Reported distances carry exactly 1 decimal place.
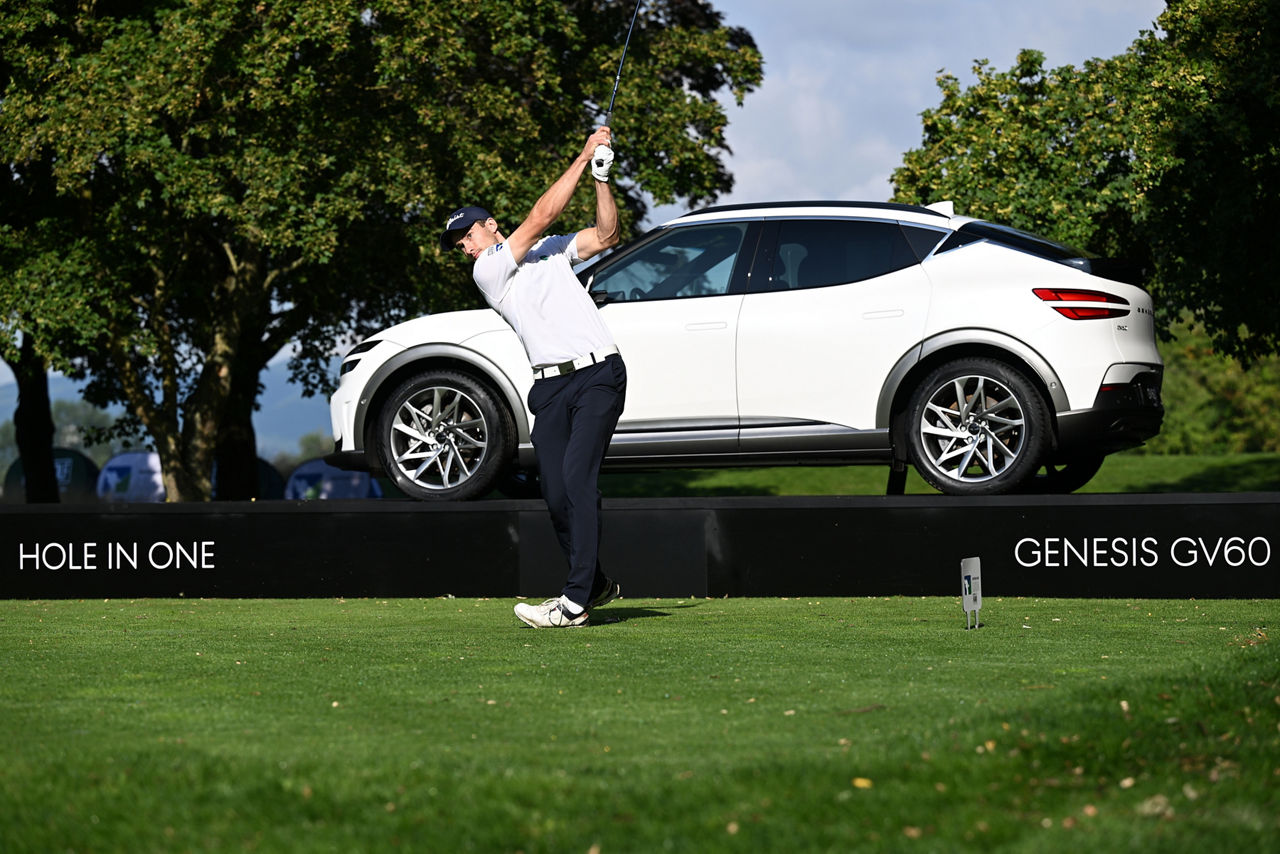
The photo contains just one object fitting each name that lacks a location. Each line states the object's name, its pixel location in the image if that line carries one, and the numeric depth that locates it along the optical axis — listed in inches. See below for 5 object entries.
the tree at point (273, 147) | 1408.7
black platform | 663.8
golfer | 531.2
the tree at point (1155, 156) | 1465.3
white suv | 649.0
